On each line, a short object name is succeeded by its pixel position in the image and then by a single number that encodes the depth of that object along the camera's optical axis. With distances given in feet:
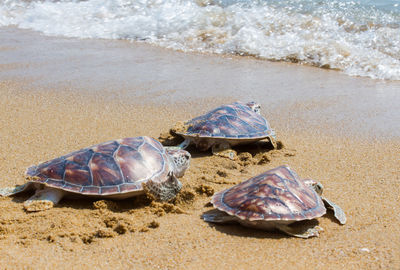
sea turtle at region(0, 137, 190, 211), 12.07
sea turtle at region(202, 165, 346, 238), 10.81
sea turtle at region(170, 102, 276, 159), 16.20
